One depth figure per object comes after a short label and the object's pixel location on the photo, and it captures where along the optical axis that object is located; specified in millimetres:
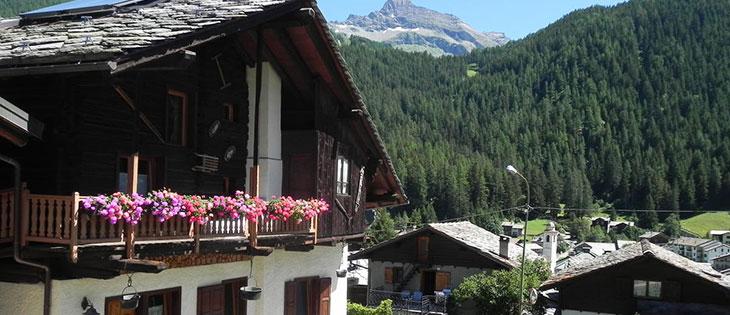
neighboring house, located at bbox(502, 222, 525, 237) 160675
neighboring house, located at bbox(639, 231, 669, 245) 140750
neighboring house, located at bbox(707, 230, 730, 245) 162500
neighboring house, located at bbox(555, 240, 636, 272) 78088
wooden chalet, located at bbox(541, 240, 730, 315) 32406
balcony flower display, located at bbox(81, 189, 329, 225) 9547
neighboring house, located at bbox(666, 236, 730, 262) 137250
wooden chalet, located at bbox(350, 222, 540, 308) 46562
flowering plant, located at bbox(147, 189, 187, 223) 10297
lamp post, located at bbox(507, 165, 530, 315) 31488
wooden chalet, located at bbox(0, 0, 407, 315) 9820
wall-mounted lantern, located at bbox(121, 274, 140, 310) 10523
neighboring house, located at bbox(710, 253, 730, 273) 107756
